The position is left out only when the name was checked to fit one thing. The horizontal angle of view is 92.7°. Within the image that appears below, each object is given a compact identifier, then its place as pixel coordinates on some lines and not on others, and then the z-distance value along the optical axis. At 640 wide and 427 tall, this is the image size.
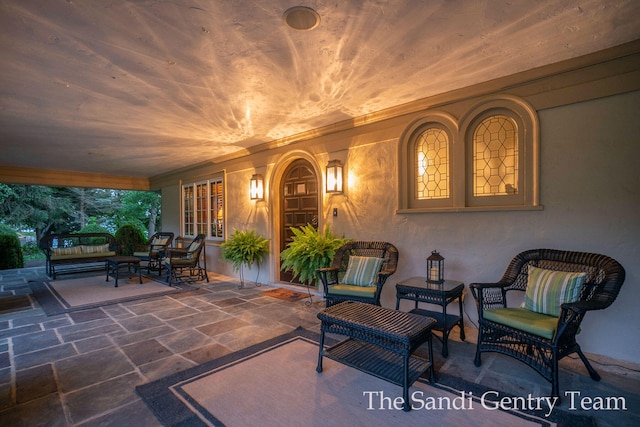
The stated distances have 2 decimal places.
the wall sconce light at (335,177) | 4.47
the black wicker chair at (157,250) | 6.77
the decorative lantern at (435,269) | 3.19
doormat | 4.68
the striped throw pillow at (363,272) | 3.50
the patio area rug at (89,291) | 4.37
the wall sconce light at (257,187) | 5.70
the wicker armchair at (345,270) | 3.23
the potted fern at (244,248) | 5.26
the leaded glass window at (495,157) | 3.19
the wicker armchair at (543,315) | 2.10
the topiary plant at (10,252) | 7.75
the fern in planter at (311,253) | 4.06
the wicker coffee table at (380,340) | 2.03
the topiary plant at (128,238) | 9.21
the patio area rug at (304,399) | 1.83
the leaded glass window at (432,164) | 3.64
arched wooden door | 5.08
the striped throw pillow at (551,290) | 2.38
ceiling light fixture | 2.06
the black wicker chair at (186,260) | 5.70
